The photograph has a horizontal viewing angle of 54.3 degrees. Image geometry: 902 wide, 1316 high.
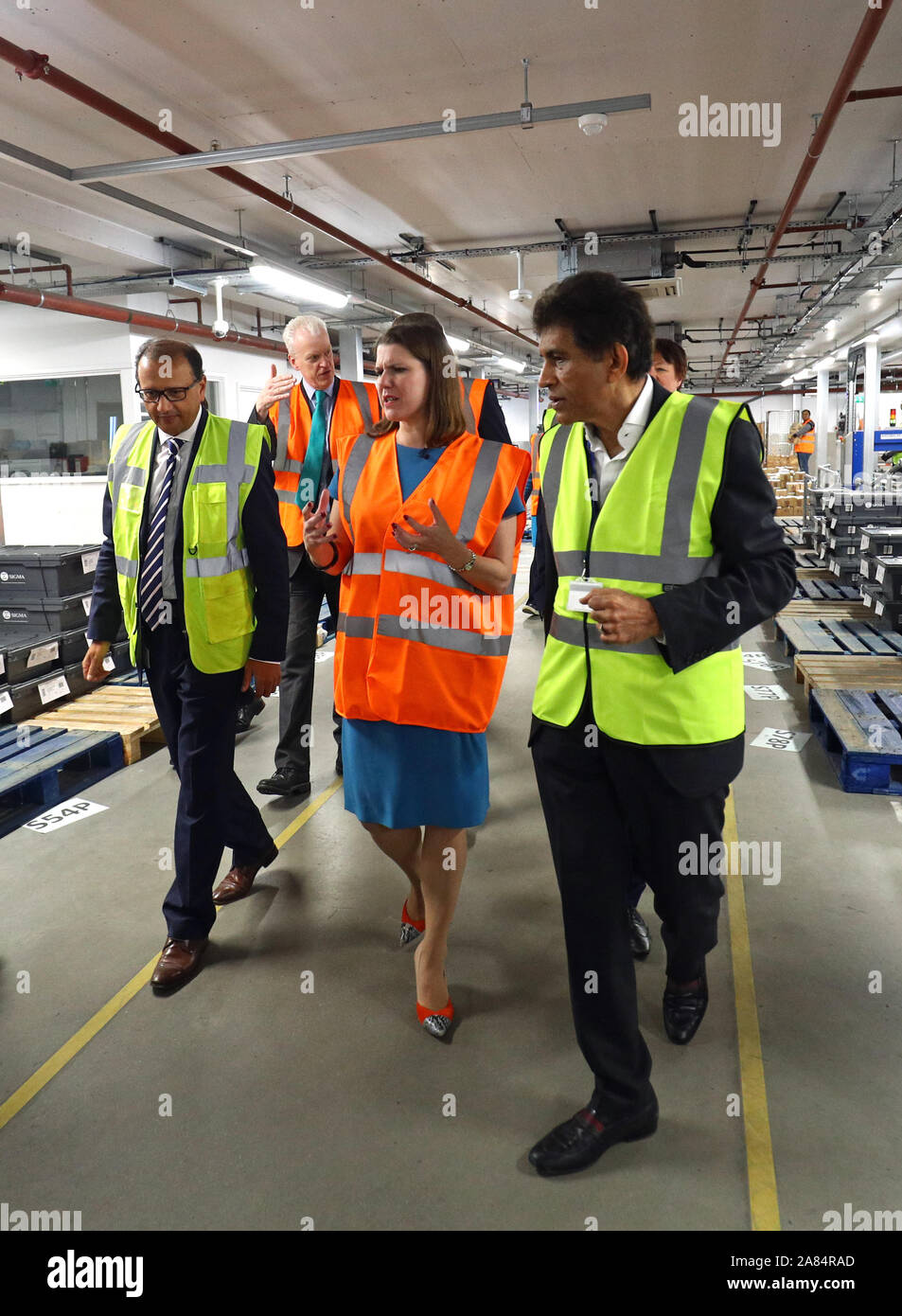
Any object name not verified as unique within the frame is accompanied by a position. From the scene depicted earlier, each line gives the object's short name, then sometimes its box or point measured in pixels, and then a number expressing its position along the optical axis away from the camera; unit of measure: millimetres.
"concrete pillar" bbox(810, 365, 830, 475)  24969
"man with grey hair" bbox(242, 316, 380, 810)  4113
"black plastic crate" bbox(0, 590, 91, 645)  5723
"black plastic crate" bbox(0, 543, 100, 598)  5770
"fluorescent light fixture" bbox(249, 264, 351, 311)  9797
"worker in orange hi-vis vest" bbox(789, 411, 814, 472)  20672
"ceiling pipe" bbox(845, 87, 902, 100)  6066
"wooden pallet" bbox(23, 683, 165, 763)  5281
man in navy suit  2934
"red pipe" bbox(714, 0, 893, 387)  4531
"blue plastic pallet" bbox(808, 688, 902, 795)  4508
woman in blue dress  2459
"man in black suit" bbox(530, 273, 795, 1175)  1892
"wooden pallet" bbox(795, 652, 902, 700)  5758
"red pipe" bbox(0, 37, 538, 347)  4648
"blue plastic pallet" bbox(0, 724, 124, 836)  4418
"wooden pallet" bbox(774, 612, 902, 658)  6711
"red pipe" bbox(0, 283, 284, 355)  9127
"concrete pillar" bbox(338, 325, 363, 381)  15492
